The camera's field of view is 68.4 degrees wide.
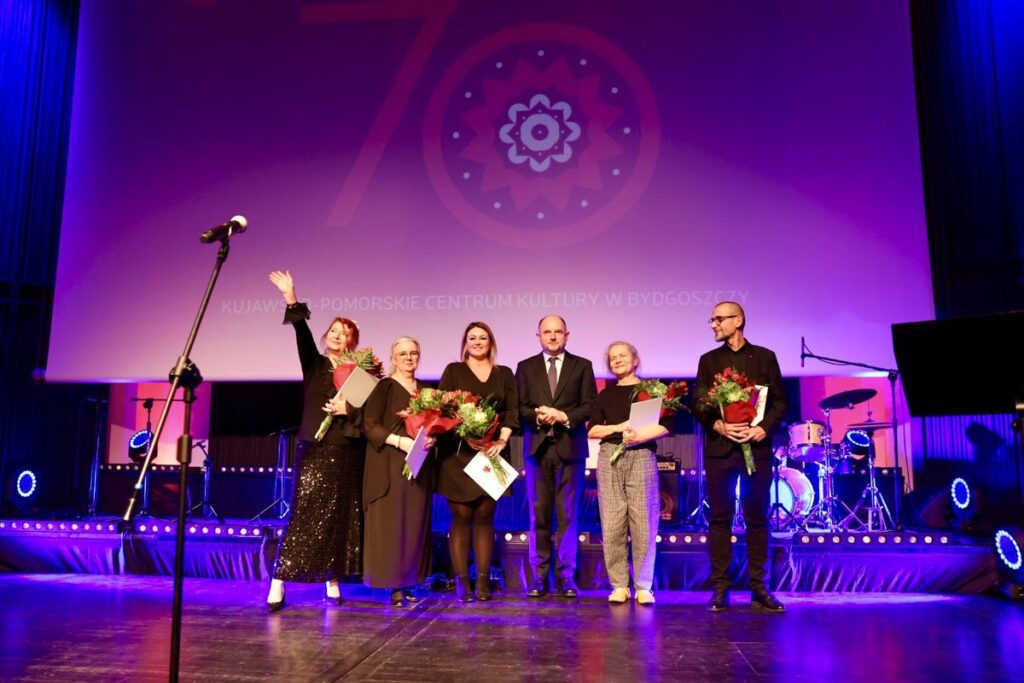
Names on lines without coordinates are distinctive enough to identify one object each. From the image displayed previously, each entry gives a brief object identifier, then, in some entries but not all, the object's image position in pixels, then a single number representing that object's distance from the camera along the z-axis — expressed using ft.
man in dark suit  14.92
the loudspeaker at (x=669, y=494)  19.95
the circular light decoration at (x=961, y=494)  17.34
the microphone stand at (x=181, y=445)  7.97
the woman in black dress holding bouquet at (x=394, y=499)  14.16
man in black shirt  13.78
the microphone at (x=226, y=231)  9.45
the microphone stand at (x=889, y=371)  17.72
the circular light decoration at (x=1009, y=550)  14.71
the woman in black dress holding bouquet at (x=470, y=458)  14.61
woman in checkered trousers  14.49
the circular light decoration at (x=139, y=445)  20.77
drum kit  18.33
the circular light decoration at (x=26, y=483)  20.97
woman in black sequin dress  14.05
